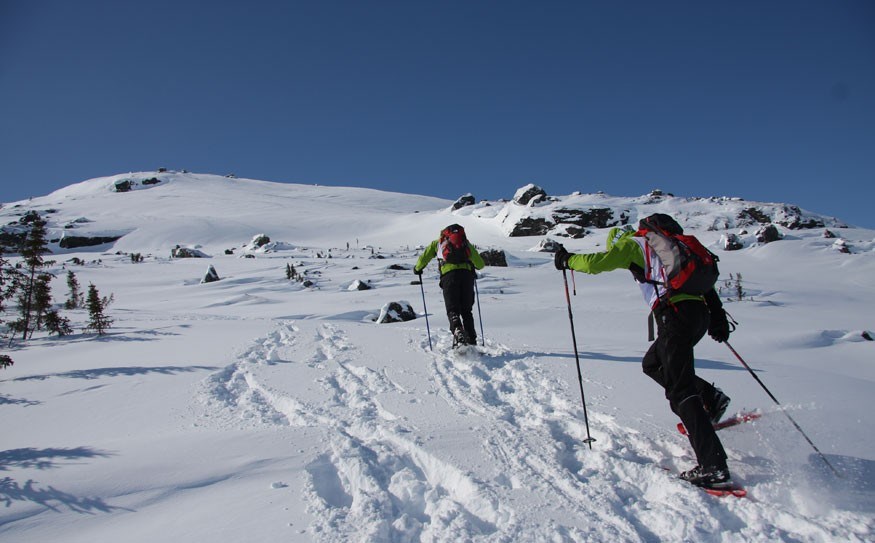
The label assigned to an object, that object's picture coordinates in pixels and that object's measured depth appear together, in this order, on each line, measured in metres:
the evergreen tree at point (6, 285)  7.10
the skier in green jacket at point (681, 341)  2.47
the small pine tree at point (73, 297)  12.60
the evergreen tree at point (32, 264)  8.80
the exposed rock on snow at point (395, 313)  9.17
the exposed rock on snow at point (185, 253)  26.97
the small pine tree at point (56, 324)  8.30
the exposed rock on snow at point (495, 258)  19.11
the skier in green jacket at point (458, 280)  5.80
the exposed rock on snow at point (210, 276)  17.05
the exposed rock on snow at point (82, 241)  37.06
